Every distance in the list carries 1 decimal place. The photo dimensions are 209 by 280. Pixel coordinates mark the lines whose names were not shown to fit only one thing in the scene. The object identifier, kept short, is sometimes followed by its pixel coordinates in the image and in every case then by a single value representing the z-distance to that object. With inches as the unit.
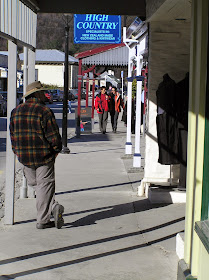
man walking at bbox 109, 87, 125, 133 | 887.1
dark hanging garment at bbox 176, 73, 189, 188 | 337.2
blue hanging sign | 761.0
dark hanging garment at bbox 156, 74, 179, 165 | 338.6
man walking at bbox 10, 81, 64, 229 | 271.1
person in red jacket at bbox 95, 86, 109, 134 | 868.0
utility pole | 602.2
